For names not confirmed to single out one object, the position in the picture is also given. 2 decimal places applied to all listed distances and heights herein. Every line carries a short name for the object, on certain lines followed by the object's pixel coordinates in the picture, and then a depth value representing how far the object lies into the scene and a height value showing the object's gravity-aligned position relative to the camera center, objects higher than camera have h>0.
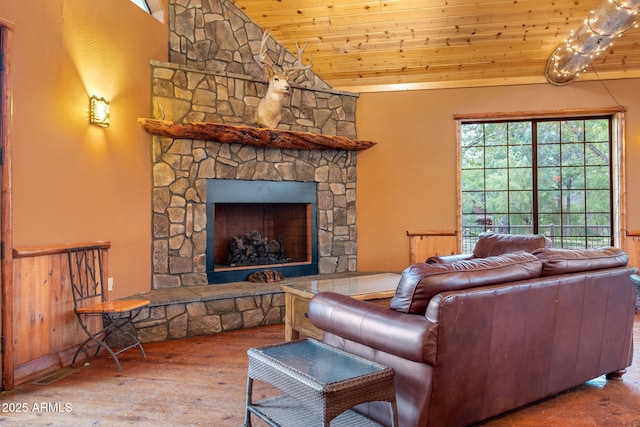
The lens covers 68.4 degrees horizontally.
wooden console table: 3.35 -0.58
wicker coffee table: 1.84 -0.69
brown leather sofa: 2.12 -0.58
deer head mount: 4.90 +1.27
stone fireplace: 4.61 +0.64
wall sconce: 3.85 +0.85
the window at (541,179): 5.88 +0.45
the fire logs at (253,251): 5.32 -0.42
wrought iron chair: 3.42 -0.67
